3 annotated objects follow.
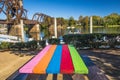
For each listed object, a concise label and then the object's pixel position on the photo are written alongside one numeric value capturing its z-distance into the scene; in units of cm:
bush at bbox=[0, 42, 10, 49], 695
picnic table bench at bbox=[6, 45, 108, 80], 168
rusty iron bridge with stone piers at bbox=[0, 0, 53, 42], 2066
